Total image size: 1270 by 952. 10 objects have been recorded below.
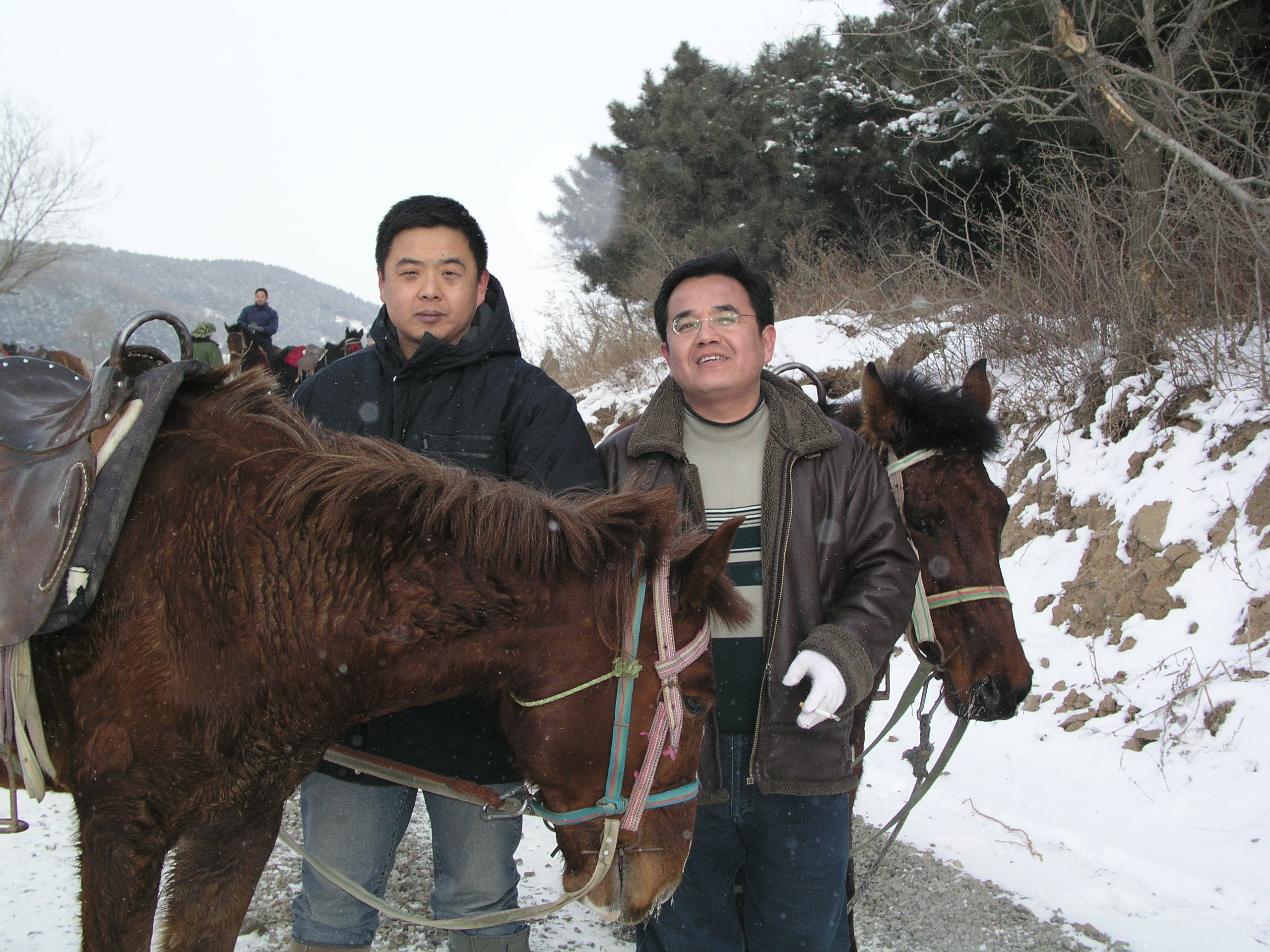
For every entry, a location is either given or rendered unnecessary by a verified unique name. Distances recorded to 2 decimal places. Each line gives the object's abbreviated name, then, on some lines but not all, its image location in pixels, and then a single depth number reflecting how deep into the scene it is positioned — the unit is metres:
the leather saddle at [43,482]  1.40
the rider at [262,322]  13.98
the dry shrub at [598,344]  12.35
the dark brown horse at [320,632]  1.49
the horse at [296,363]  13.61
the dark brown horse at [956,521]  2.40
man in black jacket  2.00
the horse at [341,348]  13.00
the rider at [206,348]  10.91
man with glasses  1.96
